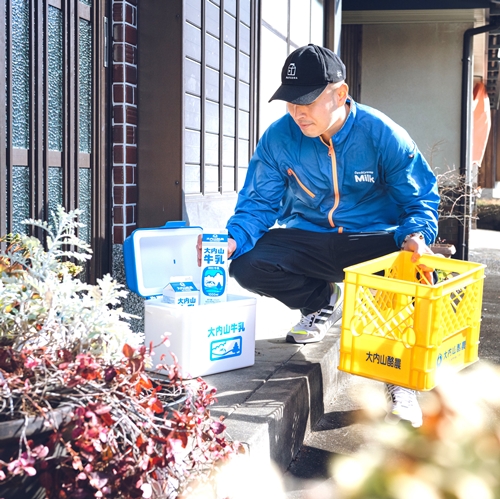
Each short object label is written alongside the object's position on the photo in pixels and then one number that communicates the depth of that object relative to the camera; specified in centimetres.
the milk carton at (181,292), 337
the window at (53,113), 335
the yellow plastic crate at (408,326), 298
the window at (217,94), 460
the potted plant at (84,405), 176
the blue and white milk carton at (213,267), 346
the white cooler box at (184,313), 332
